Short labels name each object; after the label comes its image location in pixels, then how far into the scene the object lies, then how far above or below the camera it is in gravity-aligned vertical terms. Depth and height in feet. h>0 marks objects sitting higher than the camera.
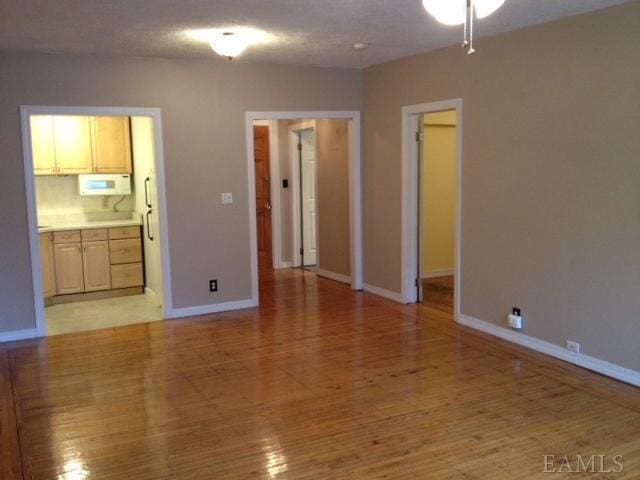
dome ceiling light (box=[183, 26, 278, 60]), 14.56 +3.36
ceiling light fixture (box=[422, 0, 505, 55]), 8.91 +2.36
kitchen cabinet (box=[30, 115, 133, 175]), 20.98 +0.99
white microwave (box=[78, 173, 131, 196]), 21.99 -0.44
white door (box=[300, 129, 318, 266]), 27.61 -1.32
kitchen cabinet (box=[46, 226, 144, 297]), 21.26 -3.20
